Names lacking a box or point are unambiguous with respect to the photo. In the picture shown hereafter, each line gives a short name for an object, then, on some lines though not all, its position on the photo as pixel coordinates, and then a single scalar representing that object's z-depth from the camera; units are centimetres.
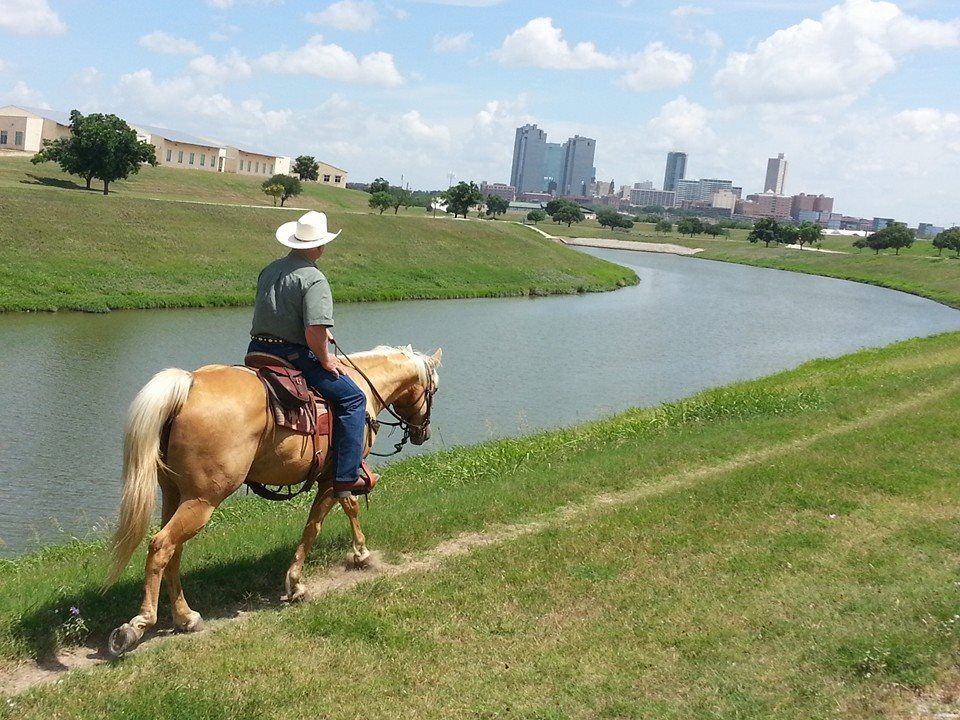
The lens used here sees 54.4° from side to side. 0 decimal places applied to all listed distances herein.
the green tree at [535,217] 16255
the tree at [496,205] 14450
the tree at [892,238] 12462
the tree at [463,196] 10125
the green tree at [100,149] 6066
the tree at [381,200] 8866
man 730
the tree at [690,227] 17069
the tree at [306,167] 11712
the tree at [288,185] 8619
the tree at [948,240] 11824
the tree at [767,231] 15075
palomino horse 654
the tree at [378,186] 10165
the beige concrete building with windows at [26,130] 8850
